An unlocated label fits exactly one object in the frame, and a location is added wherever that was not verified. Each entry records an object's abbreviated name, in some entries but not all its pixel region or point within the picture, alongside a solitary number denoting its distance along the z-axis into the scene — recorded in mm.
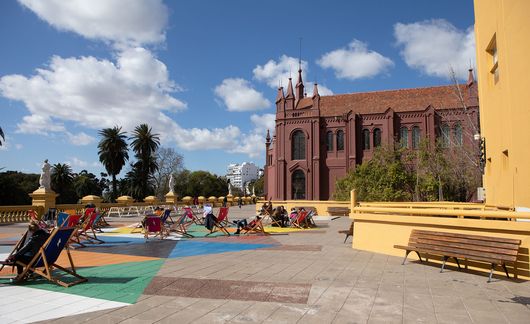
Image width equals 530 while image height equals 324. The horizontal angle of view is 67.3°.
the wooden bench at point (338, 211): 28062
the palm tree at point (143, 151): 59781
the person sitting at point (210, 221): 15539
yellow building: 9047
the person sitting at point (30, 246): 6734
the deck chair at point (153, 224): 13592
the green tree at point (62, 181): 63875
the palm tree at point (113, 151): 55625
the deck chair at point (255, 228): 15547
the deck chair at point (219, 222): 15533
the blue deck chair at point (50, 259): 6609
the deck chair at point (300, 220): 18969
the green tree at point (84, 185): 73000
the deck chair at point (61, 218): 12391
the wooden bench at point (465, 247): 6883
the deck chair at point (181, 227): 15041
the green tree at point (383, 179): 30359
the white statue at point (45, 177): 24141
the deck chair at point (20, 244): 7005
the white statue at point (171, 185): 41000
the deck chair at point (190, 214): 16606
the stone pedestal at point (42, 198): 24203
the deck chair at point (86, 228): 12351
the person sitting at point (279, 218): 19281
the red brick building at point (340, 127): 49500
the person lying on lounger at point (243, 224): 15528
